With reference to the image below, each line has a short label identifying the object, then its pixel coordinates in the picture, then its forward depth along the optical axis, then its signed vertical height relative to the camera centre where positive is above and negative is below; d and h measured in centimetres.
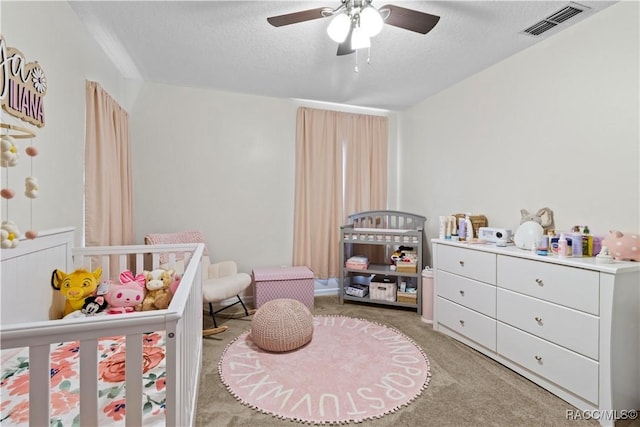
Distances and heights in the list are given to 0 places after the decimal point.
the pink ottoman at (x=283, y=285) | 295 -75
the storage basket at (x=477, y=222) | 261 -9
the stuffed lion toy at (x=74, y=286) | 163 -42
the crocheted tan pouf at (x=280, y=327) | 212 -84
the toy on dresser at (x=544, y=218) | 216 -4
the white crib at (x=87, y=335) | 75 -39
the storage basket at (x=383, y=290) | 314 -83
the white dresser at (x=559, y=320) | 150 -64
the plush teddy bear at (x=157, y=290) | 179 -49
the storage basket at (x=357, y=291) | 325 -87
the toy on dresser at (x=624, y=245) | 160 -18
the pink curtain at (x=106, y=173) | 210 +29
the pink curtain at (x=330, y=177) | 347 +41
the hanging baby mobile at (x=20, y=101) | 128 +50
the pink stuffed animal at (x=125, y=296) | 174 -51
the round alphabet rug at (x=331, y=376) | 160 -104
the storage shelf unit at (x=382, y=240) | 308 -31
